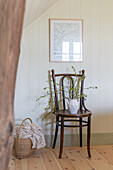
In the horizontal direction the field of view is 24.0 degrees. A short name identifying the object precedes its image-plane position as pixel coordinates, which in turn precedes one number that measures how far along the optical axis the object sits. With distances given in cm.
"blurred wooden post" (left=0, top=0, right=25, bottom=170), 98
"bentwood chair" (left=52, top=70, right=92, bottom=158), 326
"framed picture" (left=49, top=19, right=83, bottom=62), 377
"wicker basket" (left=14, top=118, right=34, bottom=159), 321
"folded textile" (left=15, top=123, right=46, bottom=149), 327
